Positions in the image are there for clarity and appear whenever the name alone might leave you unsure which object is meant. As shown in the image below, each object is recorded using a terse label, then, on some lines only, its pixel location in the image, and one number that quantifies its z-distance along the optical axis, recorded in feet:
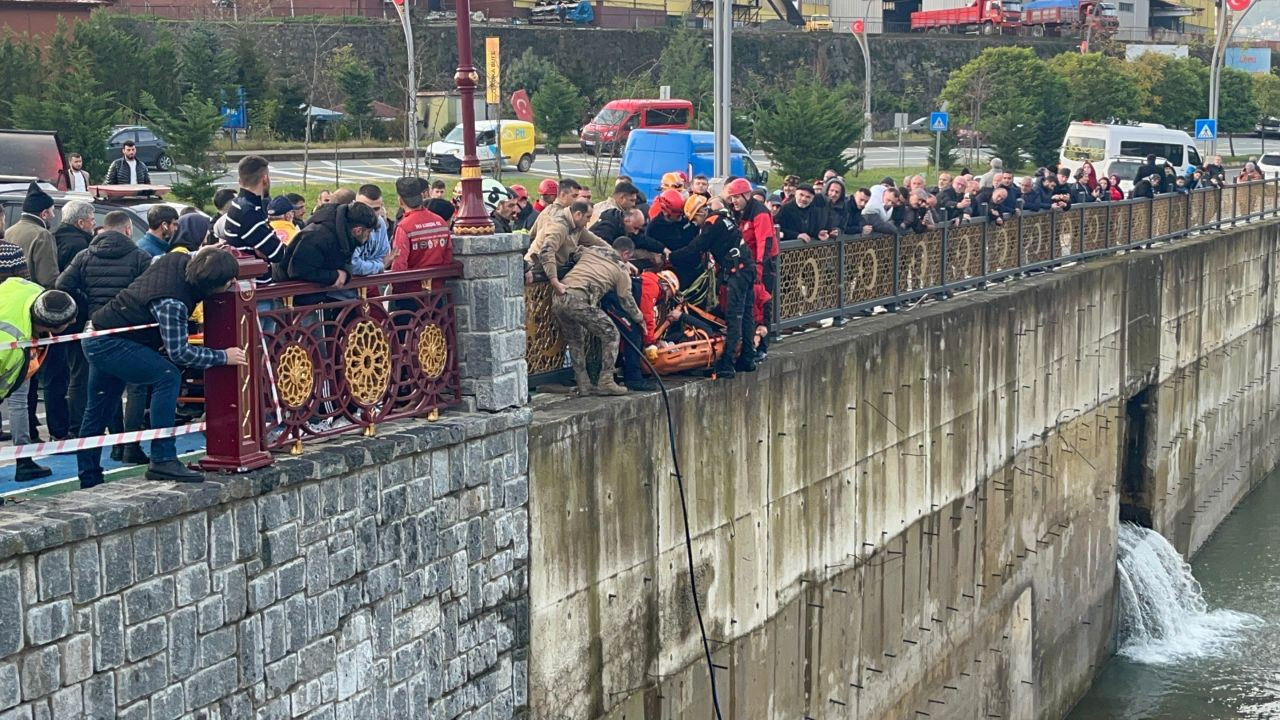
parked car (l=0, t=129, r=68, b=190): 65.26
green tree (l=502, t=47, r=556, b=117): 169.89
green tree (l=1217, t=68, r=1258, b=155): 224.74
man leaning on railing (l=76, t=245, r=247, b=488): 23.75
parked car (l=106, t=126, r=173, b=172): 110.39
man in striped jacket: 27.78
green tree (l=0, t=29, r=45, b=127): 116.16
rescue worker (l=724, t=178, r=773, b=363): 38.73
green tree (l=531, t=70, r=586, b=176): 139.23
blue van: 98.99
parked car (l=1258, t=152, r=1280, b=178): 164.86
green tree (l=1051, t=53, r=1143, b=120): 197.06
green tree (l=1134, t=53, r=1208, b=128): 210.79
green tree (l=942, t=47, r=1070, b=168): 171.63
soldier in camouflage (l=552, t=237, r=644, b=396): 33.32
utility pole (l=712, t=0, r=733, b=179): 60.49
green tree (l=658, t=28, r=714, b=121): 171.12
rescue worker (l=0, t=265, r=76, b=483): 25.00
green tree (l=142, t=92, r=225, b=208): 82.61
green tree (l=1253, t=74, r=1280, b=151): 243.40
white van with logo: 138.92
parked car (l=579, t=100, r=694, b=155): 143.84
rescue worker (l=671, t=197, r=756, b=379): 37.19
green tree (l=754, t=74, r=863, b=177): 123.95
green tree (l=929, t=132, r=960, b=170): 166.09
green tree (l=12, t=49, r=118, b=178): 95.40
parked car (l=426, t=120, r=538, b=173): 134.31
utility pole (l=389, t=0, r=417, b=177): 106.52
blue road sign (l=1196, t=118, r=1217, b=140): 144.46
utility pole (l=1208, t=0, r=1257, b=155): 137.49
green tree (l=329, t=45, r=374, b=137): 150.92
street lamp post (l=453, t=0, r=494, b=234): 28.71
